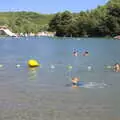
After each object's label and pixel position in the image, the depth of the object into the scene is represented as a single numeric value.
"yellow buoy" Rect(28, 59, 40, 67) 27.65
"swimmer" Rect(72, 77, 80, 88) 17.93
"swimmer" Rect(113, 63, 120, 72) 24.31
